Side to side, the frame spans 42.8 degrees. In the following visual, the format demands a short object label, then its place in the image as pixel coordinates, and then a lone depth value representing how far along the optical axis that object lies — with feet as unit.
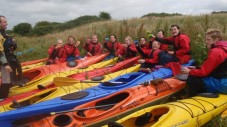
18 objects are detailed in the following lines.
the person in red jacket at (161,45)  27.78
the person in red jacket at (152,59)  25.46
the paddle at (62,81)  20.83
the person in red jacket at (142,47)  27.77
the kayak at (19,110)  16.71
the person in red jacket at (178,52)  24.59
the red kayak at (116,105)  15.96
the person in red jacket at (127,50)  30.40
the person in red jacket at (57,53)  33.15
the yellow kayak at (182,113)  14.25
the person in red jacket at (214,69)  16.20
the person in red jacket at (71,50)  33.83
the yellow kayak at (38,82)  24.53
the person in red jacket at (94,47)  36.17
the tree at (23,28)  111.24
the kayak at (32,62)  35.20
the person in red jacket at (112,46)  34.45
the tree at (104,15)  123.94
